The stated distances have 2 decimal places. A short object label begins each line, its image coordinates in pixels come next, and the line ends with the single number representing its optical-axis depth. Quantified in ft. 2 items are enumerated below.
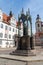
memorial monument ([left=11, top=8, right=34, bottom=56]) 19.90
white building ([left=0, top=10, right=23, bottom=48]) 59.75
